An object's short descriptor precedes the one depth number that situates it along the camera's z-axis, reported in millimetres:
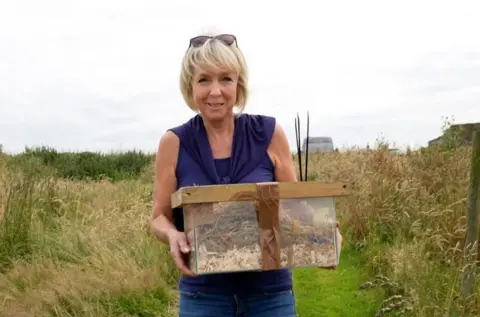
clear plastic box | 2369
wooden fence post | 5012
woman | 2584
